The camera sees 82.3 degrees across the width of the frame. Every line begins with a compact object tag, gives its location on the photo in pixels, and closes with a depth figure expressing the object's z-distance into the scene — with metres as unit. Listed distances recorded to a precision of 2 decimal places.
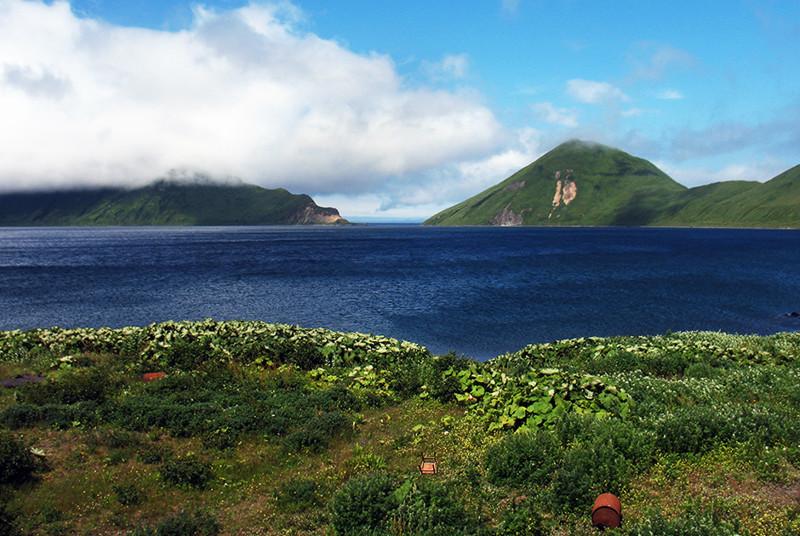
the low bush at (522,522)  9.16
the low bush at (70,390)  15.84
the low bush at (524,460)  11.02
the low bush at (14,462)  10.92
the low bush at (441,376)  17.41
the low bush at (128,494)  10.61
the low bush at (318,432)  13.26
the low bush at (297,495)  10.48
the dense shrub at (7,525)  9.35
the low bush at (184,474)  11.38
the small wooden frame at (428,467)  11.66
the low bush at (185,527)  9.41
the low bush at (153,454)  12.25
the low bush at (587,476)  10.01
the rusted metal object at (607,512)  9.07
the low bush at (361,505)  9.25
